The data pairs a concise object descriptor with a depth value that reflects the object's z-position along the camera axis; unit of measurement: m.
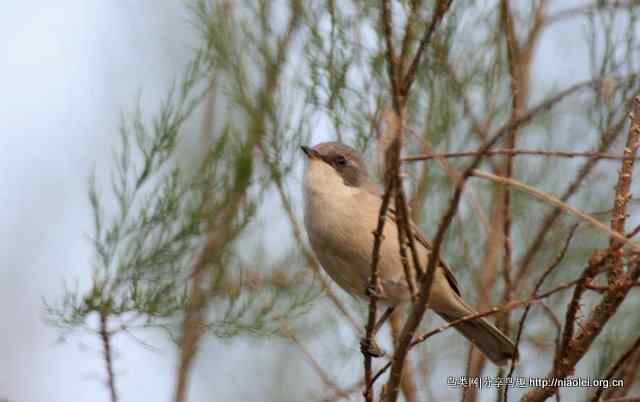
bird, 9.02
